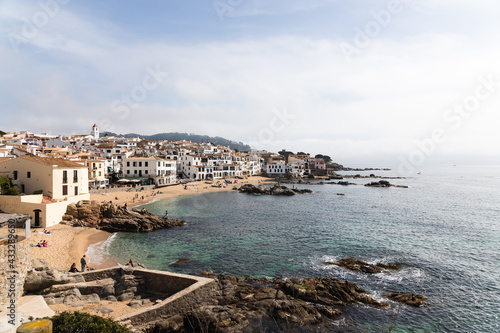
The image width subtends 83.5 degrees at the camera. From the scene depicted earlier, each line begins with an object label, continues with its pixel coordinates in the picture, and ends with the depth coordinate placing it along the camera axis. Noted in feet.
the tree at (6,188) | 92.39
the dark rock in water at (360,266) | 77.30
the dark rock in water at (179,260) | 81.10
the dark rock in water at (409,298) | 60.95
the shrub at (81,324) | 29.81
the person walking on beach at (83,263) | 65.98
